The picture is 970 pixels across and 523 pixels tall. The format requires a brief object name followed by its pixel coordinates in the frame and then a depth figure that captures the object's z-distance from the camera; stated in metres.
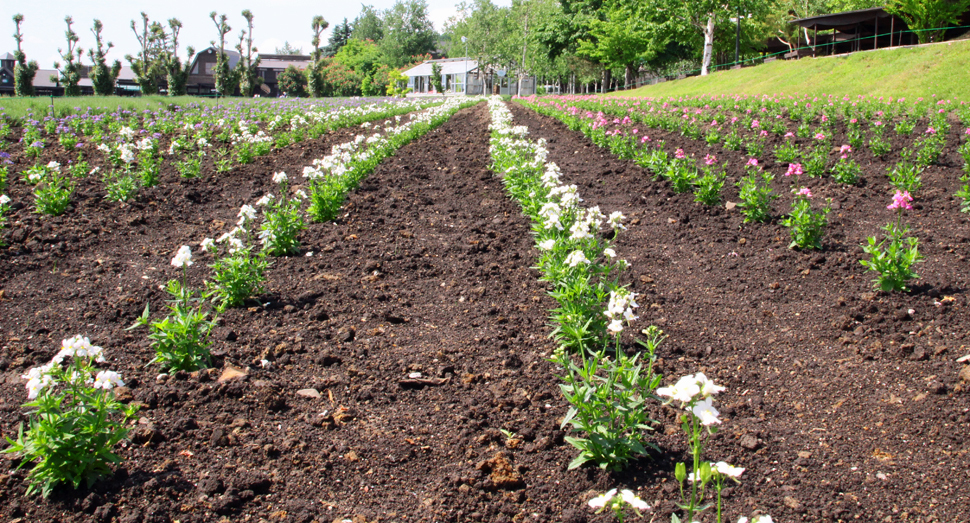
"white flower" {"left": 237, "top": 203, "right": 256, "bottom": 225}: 4.44
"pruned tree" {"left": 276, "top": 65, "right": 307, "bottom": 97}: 57.43
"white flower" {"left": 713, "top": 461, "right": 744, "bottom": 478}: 1.50
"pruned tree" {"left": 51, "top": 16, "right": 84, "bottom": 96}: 34.83
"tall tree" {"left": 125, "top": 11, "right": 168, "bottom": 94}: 40.58
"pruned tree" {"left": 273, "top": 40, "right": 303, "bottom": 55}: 155.88
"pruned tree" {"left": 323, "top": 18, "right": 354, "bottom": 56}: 113.31
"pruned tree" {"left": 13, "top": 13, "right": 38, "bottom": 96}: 33.16
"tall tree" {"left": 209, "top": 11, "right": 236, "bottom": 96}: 37.14
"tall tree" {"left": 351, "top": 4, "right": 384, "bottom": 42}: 113.44
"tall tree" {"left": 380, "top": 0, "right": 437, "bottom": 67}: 102.94
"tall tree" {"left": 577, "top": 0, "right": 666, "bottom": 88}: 42.34
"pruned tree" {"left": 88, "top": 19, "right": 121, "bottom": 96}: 37.03
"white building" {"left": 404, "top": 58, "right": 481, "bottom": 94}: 84.67
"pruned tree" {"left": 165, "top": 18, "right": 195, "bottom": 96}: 39.56
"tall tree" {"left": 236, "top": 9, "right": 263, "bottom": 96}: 38.88
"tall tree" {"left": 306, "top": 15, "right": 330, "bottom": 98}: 48.41
